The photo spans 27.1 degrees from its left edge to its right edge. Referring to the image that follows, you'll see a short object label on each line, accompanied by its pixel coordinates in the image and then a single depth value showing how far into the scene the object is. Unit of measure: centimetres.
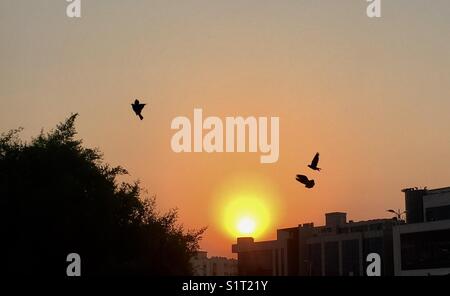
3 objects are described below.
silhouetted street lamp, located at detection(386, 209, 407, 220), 16162
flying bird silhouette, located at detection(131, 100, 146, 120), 3599
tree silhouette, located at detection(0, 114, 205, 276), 5438
